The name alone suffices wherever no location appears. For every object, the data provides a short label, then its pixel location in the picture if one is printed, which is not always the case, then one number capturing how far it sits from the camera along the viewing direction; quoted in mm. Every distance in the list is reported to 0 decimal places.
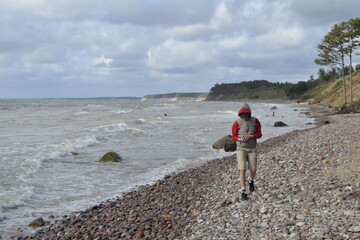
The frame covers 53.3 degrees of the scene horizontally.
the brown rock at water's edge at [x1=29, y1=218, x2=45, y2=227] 8586
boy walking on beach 8039
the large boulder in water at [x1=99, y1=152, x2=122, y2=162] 16922
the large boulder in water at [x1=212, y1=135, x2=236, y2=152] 19453
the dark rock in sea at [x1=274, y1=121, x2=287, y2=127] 33919
